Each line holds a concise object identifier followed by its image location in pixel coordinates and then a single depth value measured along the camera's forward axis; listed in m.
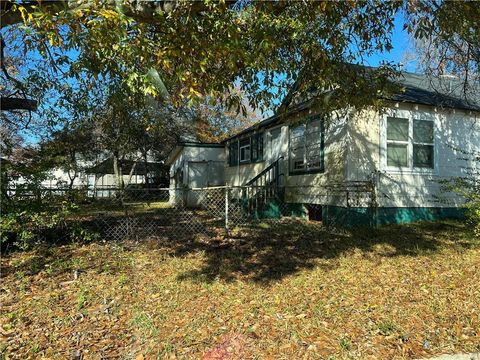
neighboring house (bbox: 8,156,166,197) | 30.56
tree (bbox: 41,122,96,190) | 6.87
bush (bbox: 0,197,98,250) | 5.88
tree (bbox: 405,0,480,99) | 5.96
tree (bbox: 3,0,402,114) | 3.79
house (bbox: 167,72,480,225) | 9.98
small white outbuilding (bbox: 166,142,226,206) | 19.28
